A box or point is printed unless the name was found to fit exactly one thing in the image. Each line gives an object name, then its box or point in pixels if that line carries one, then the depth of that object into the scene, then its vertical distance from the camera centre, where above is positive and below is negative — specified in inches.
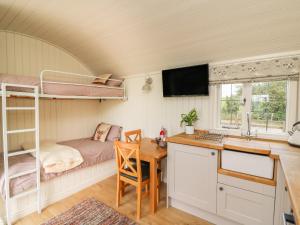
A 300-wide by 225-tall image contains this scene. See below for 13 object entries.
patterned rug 78.7 -53.8
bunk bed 77.2 -32.5
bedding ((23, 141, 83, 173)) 90.7 -28.9
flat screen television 95.7 +16.2
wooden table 82.8 -28.5
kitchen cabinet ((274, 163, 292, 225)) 59.7 -32.5
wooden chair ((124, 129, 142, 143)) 112.6 -20.0
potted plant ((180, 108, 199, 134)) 97.6 -7.4
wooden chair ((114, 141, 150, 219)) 80.1 -31.9
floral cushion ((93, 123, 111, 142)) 139.9 -21.1
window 82.4 +1.3
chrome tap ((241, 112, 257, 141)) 83.1 -12.6
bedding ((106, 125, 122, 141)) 140.4 -21.9
